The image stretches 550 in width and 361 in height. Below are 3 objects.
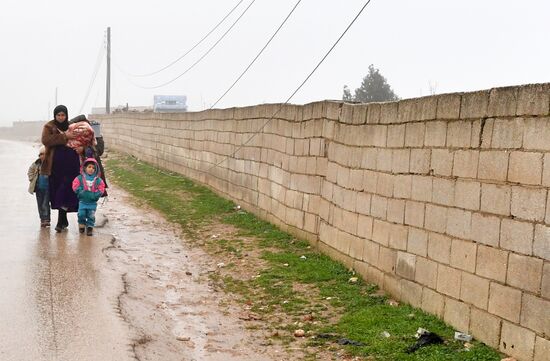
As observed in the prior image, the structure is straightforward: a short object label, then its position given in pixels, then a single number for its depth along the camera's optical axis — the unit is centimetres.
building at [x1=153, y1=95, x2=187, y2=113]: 6297
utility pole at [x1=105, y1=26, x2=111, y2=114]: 5316
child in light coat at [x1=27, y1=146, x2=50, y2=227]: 1080
